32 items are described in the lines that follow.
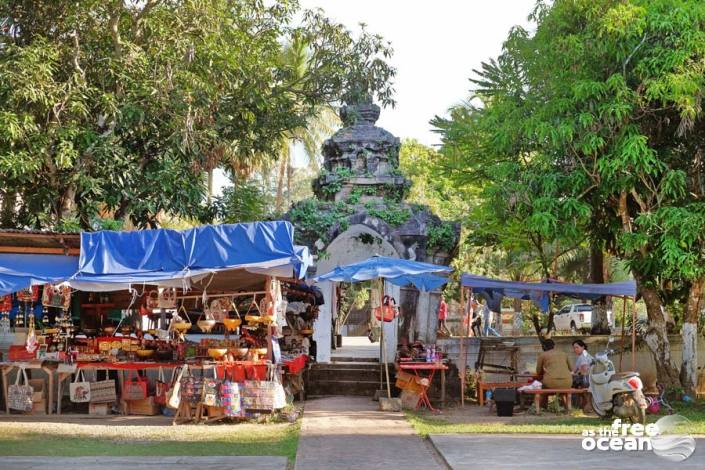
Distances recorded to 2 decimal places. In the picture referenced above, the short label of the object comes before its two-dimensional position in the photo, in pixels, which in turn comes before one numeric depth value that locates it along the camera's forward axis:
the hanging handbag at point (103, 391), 12.75
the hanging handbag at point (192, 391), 11.63
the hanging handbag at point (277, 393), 11.56
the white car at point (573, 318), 29.34
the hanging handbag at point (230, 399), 11.47
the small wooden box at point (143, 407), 12.70
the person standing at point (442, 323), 18.02
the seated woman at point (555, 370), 12.70
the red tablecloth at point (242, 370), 11.69
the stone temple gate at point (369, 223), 15.77
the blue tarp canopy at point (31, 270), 11.71
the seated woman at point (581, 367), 13.24
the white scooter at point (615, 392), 10.86
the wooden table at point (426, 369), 13.31
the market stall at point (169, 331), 11.58
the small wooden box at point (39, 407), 12.77
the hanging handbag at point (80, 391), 12.60
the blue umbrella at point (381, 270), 12.96
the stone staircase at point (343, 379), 15.17
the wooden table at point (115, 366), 12.42
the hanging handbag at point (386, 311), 14.18
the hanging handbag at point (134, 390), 12.72
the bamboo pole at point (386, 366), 13.24
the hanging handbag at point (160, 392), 12.61
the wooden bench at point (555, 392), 12.57
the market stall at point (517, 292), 13.43
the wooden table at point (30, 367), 12.63
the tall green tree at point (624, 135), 12.41
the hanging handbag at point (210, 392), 11.52
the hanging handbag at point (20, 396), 12.62
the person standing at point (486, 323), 24.22
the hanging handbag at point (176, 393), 11.59
